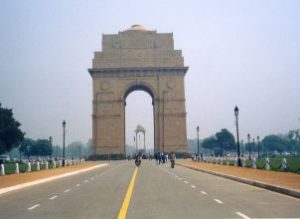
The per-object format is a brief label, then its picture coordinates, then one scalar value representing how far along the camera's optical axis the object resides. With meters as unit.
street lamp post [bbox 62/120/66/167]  62.84
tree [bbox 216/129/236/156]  191.38
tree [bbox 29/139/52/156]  169.12
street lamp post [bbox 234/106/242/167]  47.97
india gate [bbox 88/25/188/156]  93.62
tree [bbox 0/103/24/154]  89.00
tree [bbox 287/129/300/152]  174.75
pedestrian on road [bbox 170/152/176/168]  52.78
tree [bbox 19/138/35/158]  173.88
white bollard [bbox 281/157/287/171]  34.31
